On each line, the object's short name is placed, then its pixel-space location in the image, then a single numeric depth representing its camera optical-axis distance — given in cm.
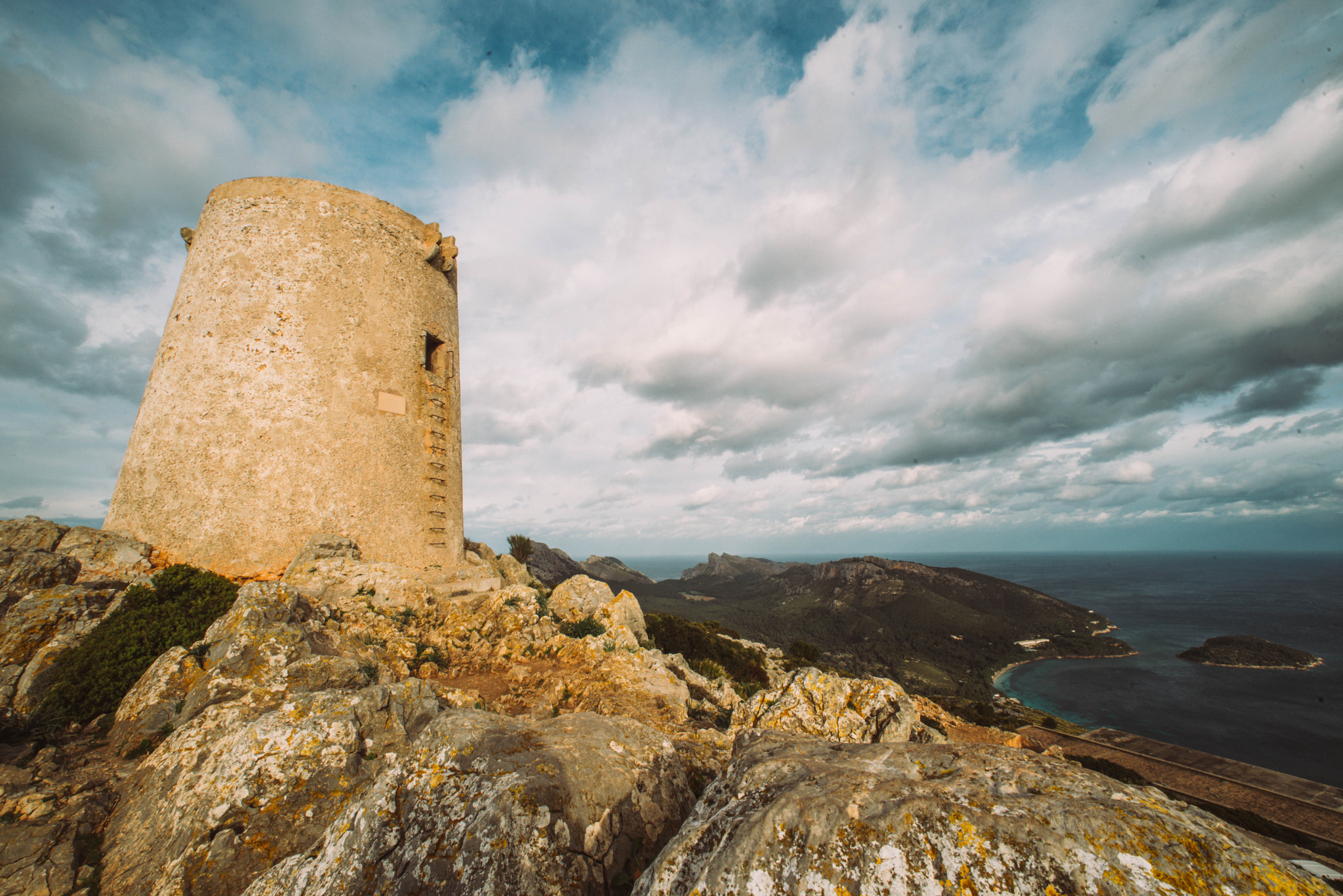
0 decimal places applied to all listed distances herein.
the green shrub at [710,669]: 1821
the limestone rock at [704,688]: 1183
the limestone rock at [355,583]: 1033
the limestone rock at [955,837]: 243
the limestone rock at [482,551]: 1791
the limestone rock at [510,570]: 1717
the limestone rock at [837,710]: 716
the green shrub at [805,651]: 3841
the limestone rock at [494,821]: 368
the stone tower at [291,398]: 1104
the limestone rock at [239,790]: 474
